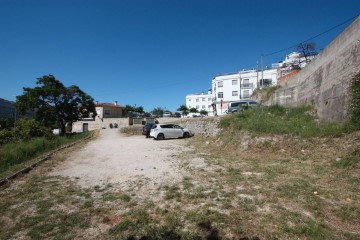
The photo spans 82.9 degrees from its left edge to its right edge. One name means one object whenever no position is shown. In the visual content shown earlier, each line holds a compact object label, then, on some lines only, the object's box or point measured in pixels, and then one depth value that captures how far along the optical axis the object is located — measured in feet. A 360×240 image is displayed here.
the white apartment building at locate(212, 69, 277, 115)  155.33
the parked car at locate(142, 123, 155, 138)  80.61
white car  67.00
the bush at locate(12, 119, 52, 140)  59.93
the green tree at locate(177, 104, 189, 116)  219.37
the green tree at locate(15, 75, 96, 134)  103.19
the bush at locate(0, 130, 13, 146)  54.60
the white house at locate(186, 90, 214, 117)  241.10
